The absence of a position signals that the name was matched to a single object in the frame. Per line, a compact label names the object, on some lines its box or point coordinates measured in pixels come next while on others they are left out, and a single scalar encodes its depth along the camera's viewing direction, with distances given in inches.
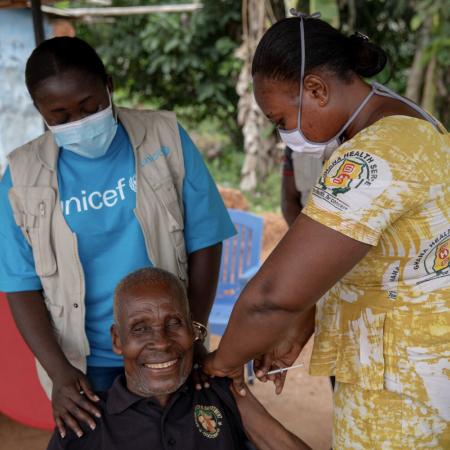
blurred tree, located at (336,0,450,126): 253.1
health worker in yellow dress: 50.1
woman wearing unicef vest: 72.1
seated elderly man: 69.1
